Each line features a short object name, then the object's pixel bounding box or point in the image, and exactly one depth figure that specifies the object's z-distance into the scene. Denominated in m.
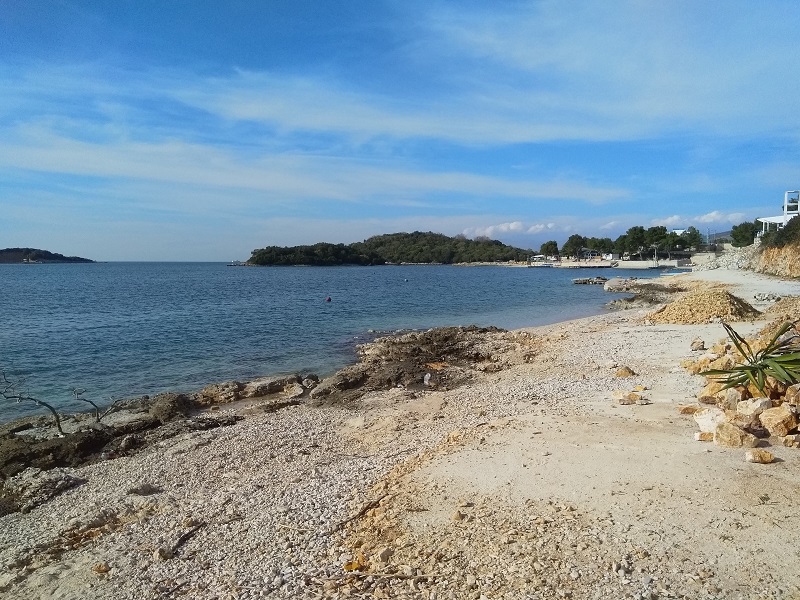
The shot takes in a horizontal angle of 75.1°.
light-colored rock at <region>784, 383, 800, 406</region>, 7.56
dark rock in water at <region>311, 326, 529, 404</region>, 15.37
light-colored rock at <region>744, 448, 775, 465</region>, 6.60
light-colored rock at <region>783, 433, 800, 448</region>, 7.01
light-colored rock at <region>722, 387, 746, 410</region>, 8.41
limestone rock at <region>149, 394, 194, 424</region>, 13.27
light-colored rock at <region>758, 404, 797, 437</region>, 7.26
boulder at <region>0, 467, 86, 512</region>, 8.65
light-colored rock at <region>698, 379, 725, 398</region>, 9.29
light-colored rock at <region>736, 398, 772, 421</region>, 7.71
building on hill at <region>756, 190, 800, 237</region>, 71.11
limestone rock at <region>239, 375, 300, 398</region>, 15.53
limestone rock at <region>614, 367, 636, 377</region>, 13.34
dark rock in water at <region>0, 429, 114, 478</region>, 10.29
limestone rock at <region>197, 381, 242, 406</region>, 14.80
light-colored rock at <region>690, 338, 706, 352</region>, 15.82
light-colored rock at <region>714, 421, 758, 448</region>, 7.18
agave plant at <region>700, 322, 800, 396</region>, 8.12
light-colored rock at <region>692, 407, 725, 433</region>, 7.78
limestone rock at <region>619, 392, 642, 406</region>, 10.33
